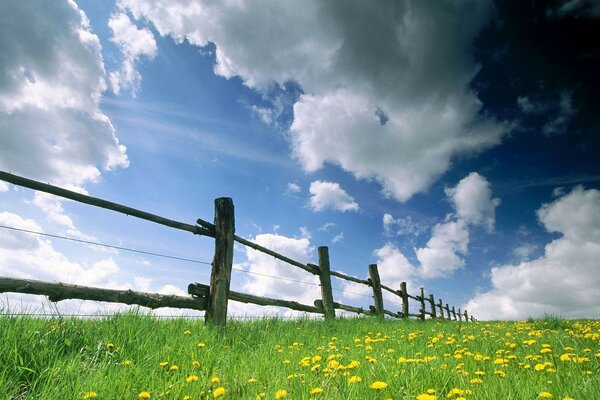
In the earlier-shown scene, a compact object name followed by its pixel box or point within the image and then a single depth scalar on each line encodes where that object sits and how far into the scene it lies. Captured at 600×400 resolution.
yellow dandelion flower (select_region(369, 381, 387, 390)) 2.42
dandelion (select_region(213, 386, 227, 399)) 2.44
